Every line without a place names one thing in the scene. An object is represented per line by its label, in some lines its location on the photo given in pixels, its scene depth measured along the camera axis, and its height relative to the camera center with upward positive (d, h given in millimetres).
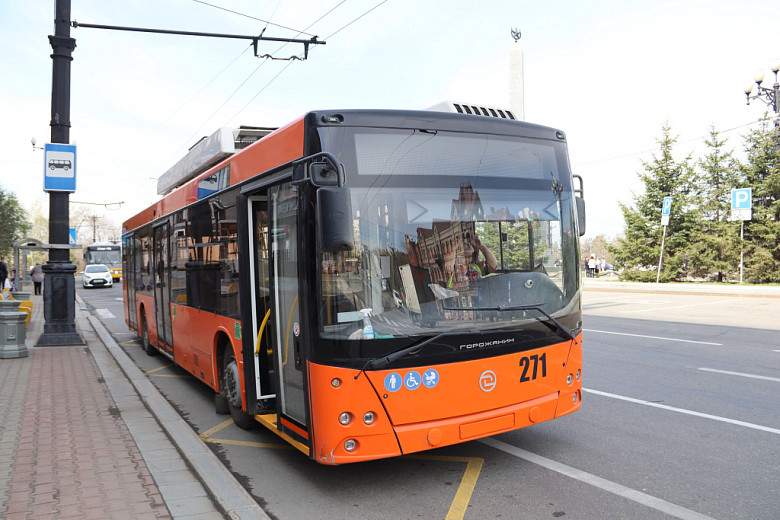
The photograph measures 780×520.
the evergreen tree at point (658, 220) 32188 +2392
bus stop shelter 16594 +871
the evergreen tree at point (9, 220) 45281 +4317
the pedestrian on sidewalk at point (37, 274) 29589 -84
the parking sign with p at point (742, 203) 28750 +2844
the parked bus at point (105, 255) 44156 +1295
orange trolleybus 3963 -113
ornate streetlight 22391 +6687
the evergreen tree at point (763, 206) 28688 +2714
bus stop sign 11461 +2115
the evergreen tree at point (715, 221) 30344 +2184
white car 38219 -336
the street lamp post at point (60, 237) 11430 +721
